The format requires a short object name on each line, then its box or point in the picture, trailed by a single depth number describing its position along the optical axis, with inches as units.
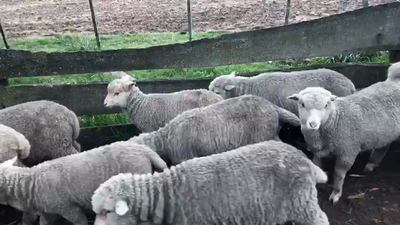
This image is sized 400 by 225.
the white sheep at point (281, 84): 178.2
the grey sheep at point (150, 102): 179.3
